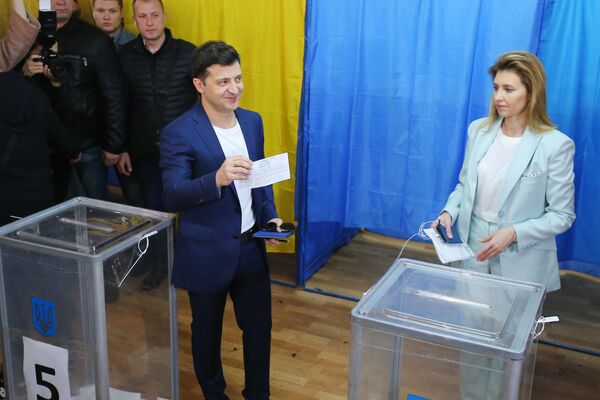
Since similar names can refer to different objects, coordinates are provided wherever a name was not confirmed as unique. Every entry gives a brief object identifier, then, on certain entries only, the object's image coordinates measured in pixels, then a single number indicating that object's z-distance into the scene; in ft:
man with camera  11.72
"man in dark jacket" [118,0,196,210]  11.68
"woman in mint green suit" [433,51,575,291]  8.00
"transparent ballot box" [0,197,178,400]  7.41
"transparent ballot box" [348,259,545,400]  5.59
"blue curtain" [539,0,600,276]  10.04
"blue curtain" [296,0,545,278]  10.57
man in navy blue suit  7.80
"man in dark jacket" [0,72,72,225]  9.55
